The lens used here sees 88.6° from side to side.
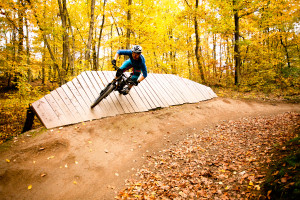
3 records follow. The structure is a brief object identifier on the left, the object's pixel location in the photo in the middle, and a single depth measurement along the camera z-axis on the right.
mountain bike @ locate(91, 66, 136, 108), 5.85
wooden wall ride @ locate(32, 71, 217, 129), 5.41
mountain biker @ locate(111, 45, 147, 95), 5.12
